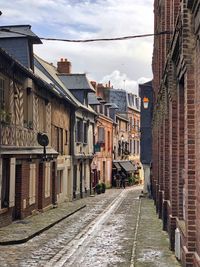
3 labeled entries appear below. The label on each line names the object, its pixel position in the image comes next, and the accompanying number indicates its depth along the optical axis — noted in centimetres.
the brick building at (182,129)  761
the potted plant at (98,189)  3838
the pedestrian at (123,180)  5018
